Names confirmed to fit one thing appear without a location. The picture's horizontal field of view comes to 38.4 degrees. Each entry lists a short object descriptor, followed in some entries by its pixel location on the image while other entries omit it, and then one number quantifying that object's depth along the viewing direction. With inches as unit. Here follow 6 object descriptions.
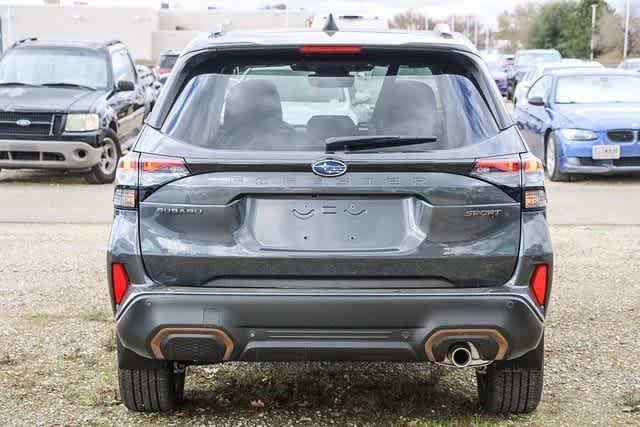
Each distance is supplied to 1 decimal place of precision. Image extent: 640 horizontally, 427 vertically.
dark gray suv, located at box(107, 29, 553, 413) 147.6
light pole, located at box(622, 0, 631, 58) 2352.2
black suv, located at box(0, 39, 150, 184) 488.7
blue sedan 496.1
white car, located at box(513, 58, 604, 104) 798.7
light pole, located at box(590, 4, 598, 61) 2559.1
